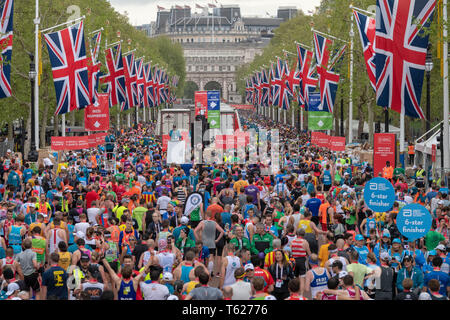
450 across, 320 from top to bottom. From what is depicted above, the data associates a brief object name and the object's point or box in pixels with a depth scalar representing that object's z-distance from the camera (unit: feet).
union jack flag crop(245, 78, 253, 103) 384.88
